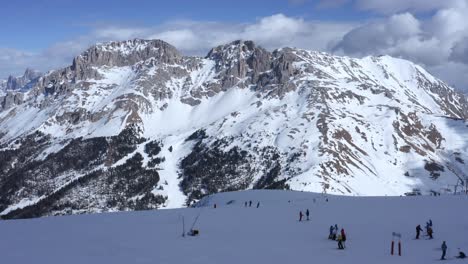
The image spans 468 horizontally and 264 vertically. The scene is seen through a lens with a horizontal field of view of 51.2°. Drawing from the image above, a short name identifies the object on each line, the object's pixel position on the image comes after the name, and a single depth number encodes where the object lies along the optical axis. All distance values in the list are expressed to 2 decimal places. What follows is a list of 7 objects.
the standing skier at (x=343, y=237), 45.98
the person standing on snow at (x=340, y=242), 45.34
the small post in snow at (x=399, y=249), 41.91
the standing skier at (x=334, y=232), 49.88
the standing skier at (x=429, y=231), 48.69
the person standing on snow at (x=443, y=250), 39.44
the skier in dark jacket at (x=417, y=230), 49.63
